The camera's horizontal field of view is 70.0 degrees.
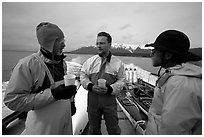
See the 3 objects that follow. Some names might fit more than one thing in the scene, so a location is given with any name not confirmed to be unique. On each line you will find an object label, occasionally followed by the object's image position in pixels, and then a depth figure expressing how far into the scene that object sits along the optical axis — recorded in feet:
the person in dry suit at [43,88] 3.16
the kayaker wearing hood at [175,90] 2.59
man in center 5.72
